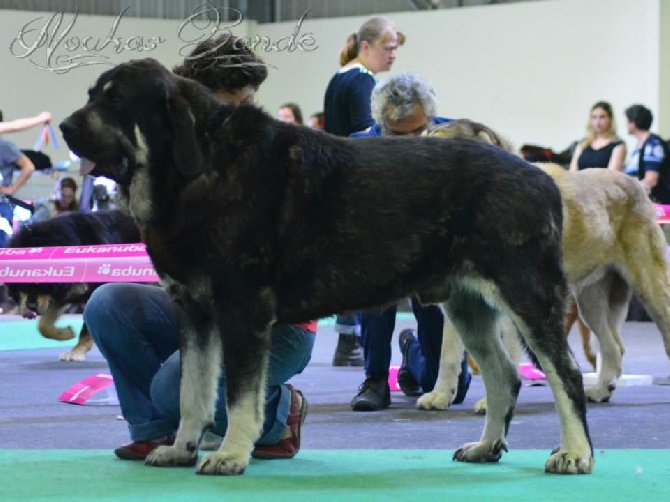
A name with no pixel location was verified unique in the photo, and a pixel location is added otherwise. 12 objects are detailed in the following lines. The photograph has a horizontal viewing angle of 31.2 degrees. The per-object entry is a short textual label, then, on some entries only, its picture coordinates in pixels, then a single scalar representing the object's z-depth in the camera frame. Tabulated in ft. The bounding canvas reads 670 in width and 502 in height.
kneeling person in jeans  12.45
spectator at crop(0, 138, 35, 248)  28.89
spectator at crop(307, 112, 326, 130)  42.75
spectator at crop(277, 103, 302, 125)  37.63
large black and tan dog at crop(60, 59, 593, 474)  10.98
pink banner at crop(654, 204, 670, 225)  27.71
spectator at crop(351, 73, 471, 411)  17.66
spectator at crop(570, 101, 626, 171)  35.63
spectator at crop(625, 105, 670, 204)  35.99
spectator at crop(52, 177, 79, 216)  49.60
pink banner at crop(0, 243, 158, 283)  23.18
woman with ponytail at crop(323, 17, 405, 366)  21.47
